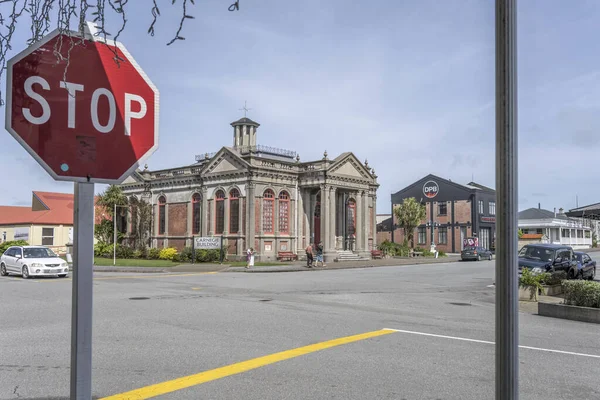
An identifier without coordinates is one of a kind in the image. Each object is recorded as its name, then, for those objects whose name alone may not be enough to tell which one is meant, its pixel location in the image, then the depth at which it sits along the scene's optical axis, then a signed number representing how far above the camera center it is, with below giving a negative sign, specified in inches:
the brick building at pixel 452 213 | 2601.4 +79.9
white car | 898.7 -55.1
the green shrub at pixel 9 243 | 1807.3 -46.7
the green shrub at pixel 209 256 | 1475.1 -71.5
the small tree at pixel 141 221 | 1784.0 +29.0
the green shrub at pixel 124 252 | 1745.8 -71.7
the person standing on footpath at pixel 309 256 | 1321.4 -64.6
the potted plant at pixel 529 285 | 625.0 -64.8
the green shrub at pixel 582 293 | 484.4 -58.2
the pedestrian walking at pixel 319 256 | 1369.8 -66.6
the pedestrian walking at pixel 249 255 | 1269.7 -61.2
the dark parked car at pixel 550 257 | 818.2 -43.8
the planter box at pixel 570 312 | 468.8 -74.5
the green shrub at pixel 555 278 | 701.3 -65.2
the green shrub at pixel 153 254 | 1662.4 -73.9
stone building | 1487.5 +85.7
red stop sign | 88.9 +21.1
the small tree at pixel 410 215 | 2239.2 +60.5
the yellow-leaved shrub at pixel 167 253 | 1581.0 -68.9
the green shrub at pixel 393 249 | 1903.3 -69.5
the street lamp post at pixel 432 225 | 2513.9 +22.0
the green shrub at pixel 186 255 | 1505.9 -70.6
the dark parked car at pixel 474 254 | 1863.9 -84.4
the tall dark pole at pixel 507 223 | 95.7 +1.1
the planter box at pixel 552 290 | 699.4 -79.3
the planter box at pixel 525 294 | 634.5 -76.4
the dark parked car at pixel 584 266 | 913.2 -65.6
